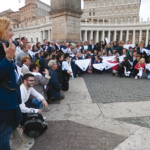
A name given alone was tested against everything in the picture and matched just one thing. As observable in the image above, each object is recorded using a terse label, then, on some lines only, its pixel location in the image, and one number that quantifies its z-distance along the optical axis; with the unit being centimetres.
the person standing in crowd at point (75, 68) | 895
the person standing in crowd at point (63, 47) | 972
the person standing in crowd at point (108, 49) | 1177
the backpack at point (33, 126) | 304
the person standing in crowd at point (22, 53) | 573
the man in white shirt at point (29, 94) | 319
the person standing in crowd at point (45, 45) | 1062
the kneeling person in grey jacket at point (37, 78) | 422
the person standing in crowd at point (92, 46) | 1230
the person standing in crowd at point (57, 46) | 976
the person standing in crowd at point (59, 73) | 557
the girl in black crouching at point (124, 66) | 932
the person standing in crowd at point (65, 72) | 623
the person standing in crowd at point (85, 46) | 1195
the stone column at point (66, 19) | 1010
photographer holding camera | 176
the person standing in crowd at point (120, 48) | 1192
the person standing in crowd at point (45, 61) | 599
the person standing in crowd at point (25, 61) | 506
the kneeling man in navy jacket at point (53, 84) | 497
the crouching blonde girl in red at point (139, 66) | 887
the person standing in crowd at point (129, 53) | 1115
